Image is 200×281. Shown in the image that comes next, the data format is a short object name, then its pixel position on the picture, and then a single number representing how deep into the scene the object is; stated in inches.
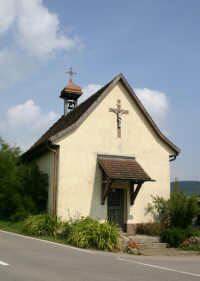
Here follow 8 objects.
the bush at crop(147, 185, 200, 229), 631.2
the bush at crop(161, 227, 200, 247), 579.5
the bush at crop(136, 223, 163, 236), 630.5
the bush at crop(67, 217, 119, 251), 483.2
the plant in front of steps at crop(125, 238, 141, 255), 496.4
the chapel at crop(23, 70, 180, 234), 605.6
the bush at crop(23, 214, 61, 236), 537.0
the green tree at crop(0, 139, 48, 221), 626.8
